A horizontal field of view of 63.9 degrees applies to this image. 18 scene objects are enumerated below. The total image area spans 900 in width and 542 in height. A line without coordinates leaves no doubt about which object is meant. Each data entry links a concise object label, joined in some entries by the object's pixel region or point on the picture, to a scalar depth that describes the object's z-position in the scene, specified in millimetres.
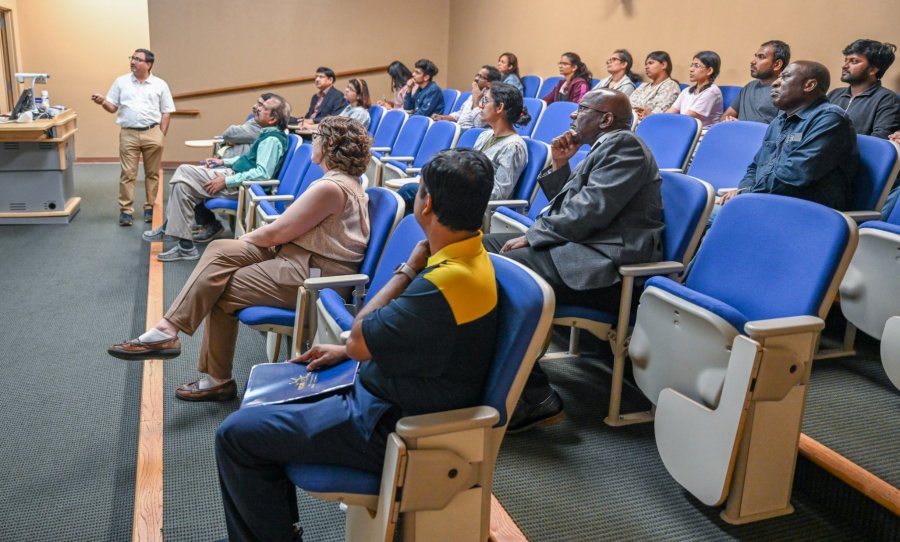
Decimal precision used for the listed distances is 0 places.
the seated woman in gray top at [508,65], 7047
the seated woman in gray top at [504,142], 3287
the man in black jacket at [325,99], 7160
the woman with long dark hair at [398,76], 7664
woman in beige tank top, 2312
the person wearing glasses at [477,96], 5672
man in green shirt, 4082
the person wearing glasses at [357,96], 6578
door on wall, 7871
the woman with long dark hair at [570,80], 5852
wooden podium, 5117
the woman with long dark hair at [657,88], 5105
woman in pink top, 4617
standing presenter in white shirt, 5461
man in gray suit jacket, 2223
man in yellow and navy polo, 1347
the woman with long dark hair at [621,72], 5453
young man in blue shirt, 6941
